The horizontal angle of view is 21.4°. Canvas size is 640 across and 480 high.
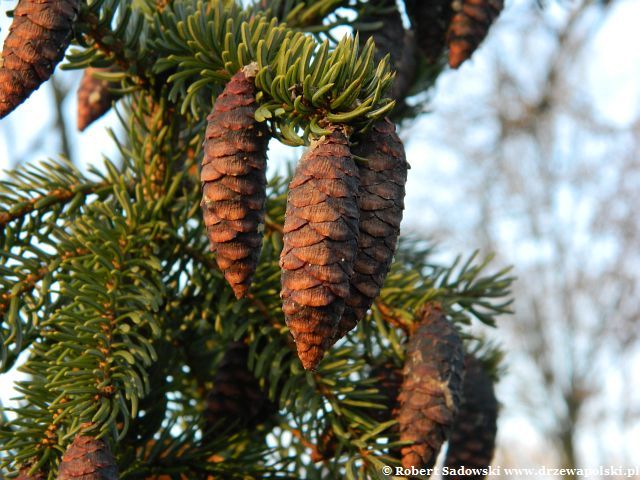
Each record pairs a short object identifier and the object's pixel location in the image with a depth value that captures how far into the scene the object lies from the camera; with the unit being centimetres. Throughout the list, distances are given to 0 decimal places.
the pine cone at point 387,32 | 44
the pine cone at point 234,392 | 43
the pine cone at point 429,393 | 40
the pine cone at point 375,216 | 35
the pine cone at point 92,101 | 46
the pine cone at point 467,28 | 43
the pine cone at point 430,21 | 44
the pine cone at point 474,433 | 44
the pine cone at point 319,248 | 34
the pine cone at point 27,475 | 38
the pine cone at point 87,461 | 37
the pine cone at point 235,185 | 36
